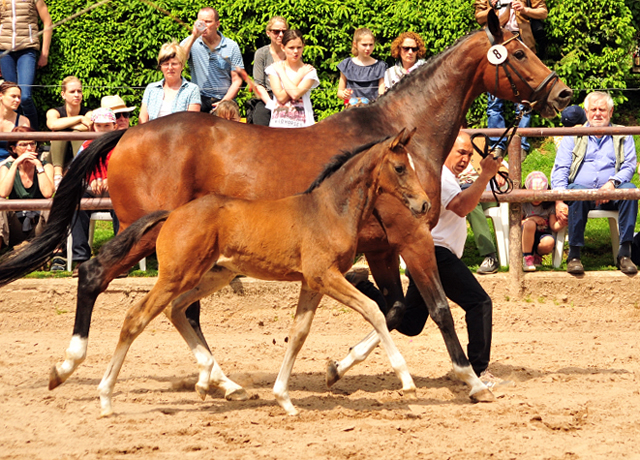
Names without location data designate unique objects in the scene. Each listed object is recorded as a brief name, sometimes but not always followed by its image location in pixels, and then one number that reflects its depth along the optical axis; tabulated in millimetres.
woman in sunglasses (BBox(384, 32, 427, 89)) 17141
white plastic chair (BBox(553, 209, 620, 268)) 15984
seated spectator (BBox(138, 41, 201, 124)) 14906
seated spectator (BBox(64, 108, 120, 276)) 15680
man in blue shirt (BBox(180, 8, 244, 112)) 16391
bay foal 9266
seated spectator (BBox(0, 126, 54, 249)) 15633
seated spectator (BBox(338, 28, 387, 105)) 17500
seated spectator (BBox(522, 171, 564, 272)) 15961
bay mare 10922
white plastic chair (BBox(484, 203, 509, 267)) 16125
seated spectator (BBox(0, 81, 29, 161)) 16437
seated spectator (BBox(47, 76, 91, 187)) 16453
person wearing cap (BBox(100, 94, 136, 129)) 16609
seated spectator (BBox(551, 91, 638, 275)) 15578
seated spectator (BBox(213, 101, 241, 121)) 15008
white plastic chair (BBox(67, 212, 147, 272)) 16078
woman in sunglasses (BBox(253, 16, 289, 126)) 16302
